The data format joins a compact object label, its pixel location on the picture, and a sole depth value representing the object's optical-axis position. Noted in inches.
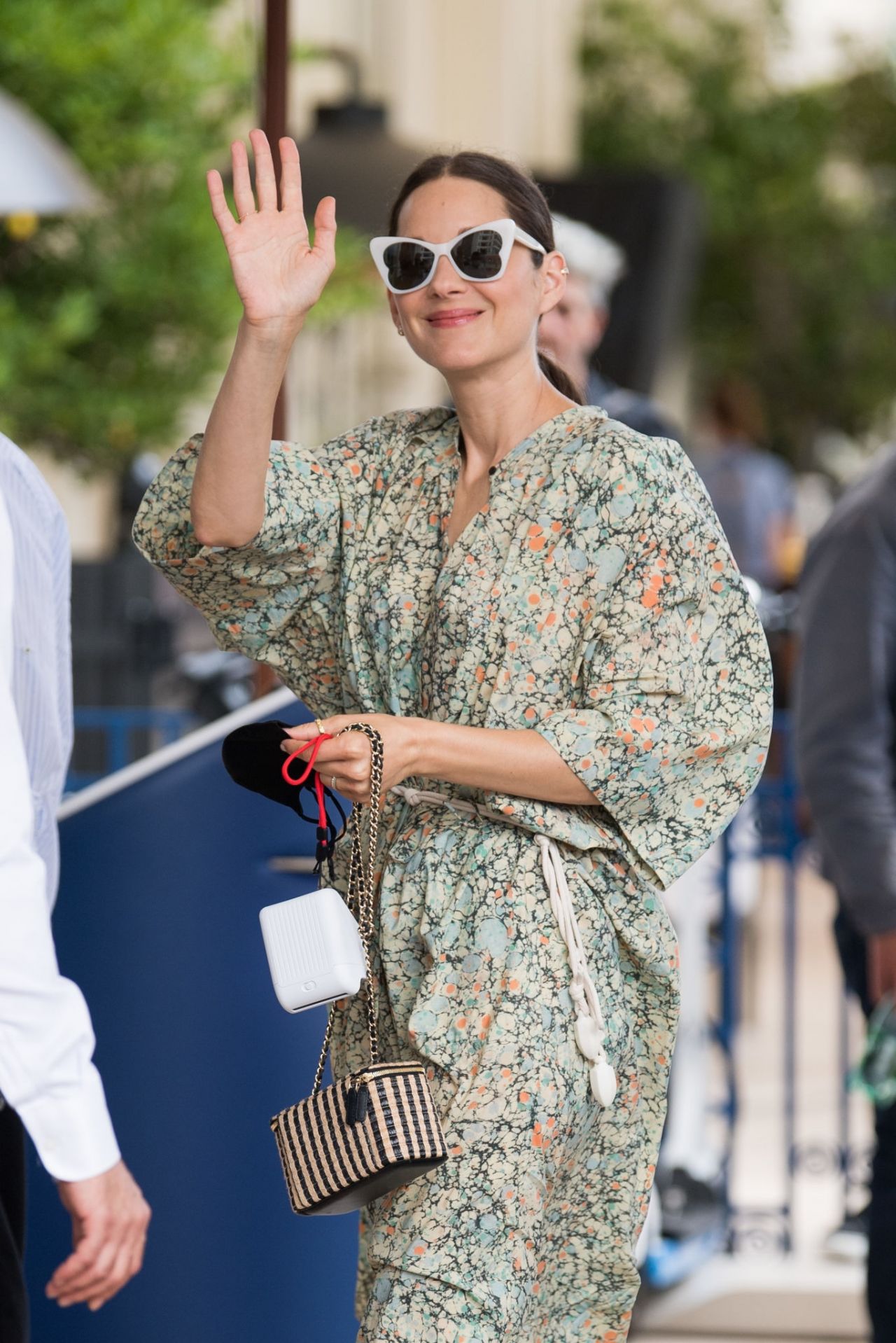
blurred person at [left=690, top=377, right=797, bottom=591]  816.3
